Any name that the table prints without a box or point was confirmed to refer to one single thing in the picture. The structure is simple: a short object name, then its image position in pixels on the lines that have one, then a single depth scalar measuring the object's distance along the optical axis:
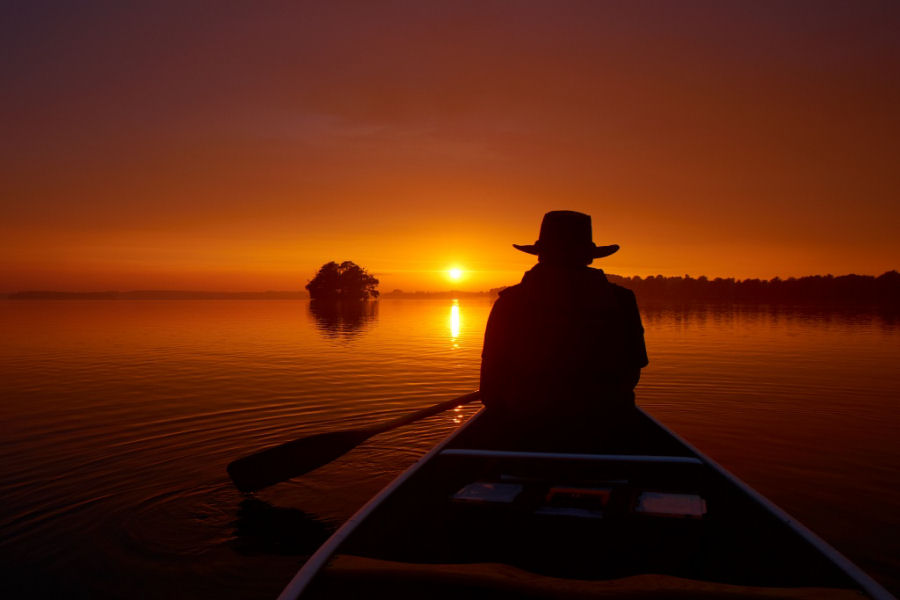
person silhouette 4.39
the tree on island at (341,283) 170.75
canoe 2.83
